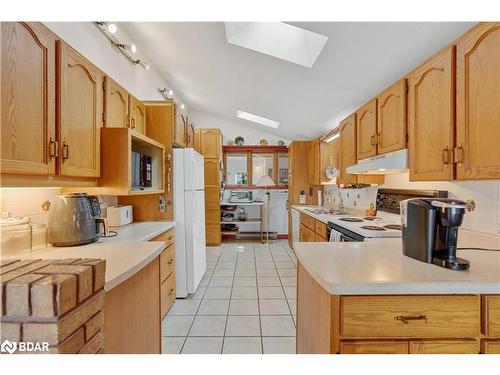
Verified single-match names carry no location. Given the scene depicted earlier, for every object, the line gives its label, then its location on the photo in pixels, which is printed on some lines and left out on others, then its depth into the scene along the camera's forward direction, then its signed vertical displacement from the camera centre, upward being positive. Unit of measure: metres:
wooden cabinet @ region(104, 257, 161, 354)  1.04 -0.61
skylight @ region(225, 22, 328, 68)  2.27 +1.39
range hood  1.83 +0.20
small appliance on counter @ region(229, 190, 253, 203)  5.72 -0.20
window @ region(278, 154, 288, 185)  5.91 +0.42
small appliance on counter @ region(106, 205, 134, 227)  2.27 -0.26
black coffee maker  1.04 -0.19
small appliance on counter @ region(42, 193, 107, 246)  1.43 -0.20
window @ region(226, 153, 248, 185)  5.89 +0.47
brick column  0.63 -0.31
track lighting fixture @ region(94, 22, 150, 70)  2.21 +1.44
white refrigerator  2.67 -0.38
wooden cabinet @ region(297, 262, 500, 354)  0.90 -0.50
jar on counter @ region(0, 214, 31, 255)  1.18 -0.23
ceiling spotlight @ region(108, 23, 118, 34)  2.00 +1.29
